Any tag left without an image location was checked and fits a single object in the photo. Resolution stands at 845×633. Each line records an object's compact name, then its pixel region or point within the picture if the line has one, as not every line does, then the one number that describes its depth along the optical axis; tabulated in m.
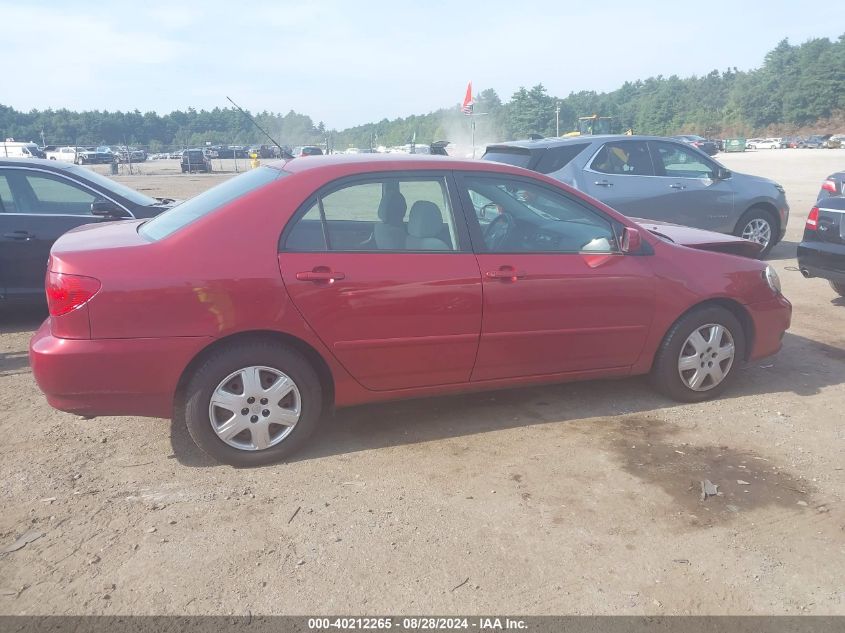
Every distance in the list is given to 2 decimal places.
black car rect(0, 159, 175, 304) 6.16
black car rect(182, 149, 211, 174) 41.39
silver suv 8.57
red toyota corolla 3.42
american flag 23.14
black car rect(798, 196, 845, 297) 6.58
